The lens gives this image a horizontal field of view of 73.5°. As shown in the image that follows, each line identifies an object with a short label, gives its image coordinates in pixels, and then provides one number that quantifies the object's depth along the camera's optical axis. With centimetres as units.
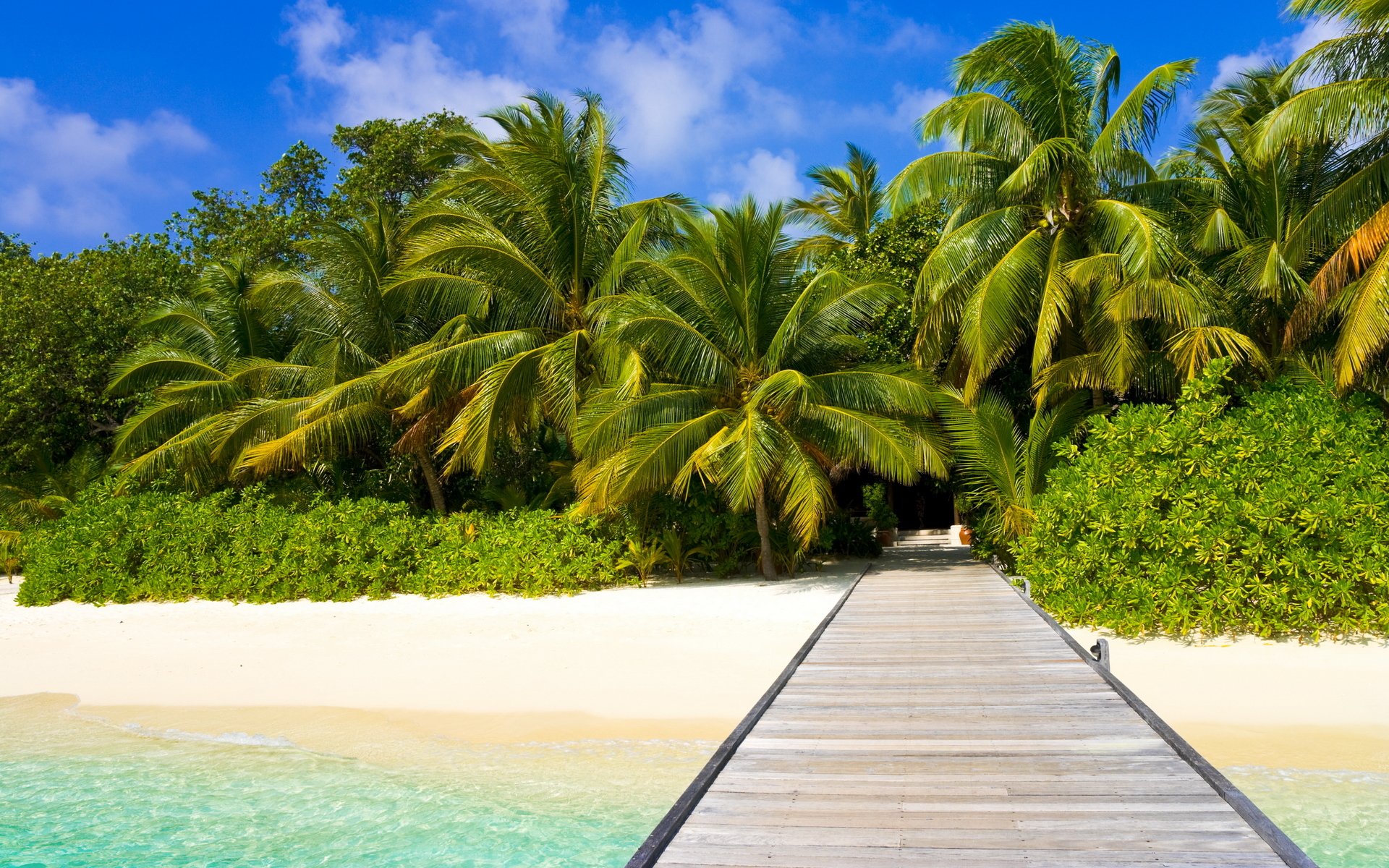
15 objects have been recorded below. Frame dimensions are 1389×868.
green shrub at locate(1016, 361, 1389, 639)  869
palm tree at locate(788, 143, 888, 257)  2398
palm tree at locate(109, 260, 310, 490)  1623
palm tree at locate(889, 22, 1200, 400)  1191
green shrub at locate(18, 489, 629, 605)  1343
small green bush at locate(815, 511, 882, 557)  1616
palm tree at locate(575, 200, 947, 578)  1197
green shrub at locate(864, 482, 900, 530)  1980
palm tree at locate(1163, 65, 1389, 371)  1055
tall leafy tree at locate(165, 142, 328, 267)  2420
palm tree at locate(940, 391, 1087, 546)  1212
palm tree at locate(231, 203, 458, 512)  1496
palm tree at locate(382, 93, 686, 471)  1388
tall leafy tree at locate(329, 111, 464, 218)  2250
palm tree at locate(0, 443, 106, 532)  1883
